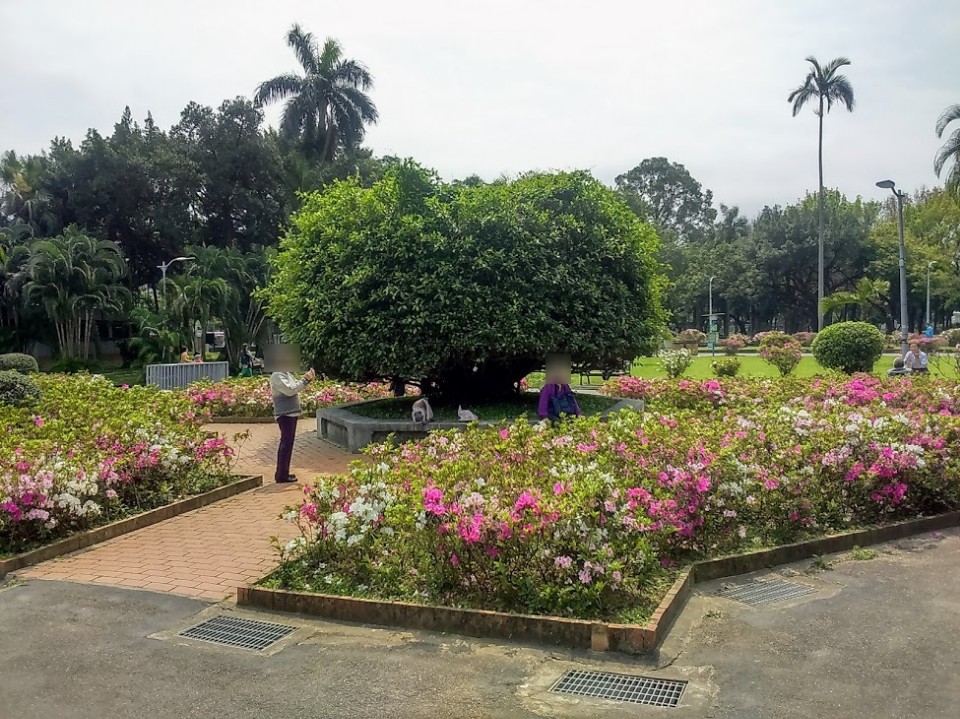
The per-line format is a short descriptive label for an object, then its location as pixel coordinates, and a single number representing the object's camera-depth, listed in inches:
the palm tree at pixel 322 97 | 1555.1
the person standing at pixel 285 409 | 334.3
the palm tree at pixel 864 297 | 1547.7
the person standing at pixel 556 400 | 364.2
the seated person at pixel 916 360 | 734.5
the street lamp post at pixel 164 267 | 1422.2
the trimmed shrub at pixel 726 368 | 888.9
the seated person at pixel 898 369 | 741.3
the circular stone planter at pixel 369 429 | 402.6
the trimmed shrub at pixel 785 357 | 873.5
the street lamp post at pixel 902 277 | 943.7
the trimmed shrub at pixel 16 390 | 488.6
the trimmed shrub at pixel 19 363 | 745.6
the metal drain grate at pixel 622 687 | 142.2
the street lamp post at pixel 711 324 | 1796.3
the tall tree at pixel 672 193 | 3176.7
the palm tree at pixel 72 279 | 1390.3
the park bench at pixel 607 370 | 462.9
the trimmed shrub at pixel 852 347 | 848.3
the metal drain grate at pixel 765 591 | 192.2
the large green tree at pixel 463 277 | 407.2
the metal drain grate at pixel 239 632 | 169.8
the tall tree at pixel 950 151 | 1386.6
